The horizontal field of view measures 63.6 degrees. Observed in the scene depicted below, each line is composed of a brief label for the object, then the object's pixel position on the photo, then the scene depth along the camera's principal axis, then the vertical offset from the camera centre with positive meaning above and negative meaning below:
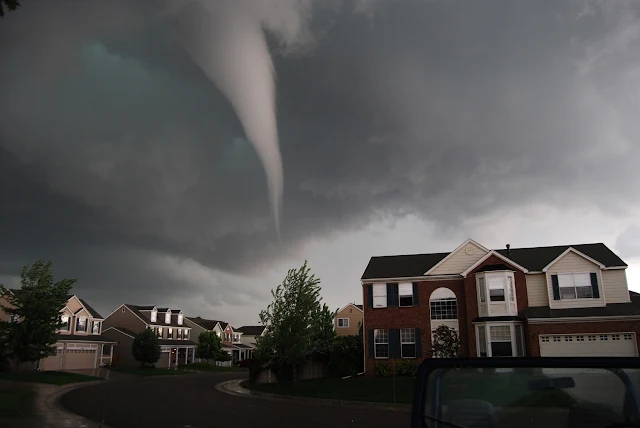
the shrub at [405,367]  32.34 -1.87
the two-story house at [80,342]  51.41 -0.38
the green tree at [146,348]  57.78 -1.06
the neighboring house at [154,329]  64.12 +1.04
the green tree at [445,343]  30.39 -0.38
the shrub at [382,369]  32.84 -2.04
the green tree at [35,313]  38.44 +1.95
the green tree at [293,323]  32.94 +0.89
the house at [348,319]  68.88 +2.36
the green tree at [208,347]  72.50 -1.25
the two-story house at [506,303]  29.12 +2.03
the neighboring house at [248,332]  108.88 +1.19
